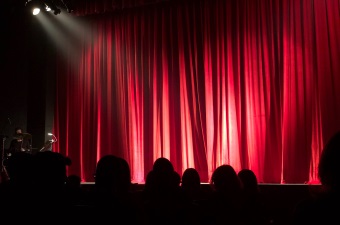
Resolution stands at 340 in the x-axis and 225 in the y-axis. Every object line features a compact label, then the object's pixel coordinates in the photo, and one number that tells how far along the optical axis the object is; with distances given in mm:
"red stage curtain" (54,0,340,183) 6773
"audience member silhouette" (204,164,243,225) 3064
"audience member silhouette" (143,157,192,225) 2816
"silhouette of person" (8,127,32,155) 8297
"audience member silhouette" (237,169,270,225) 3217
